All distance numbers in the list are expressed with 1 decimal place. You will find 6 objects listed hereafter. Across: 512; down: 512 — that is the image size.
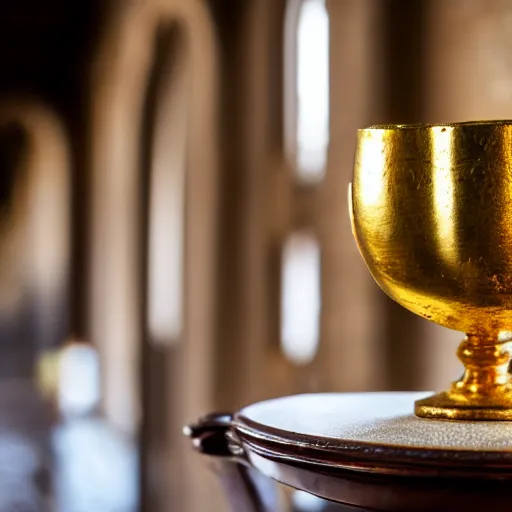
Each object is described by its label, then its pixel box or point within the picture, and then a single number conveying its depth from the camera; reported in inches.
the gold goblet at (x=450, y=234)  45.9
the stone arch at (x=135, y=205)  273.7
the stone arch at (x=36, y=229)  443.8
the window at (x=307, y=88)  216.5
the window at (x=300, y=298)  219.3
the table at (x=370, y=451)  39.9
